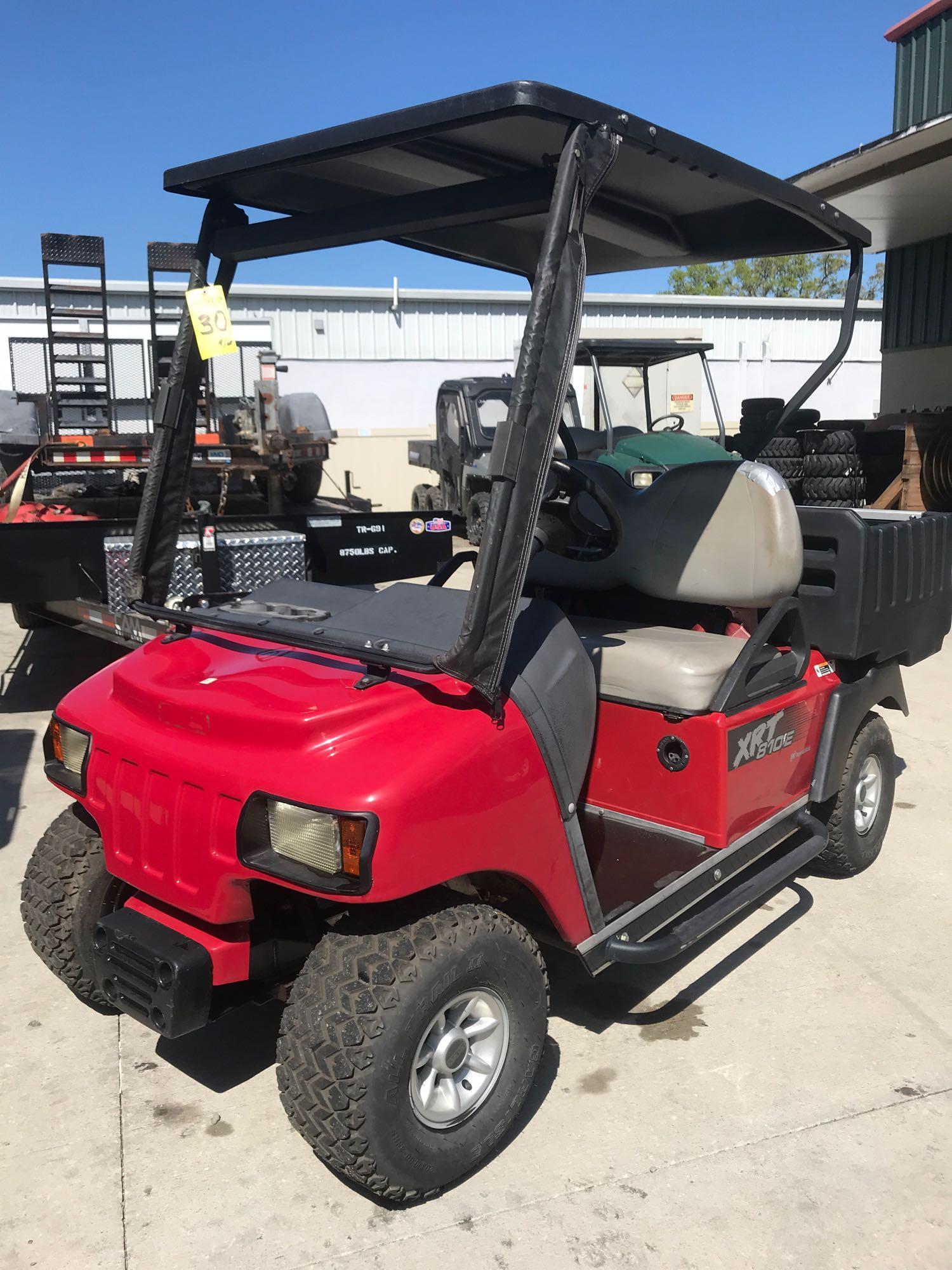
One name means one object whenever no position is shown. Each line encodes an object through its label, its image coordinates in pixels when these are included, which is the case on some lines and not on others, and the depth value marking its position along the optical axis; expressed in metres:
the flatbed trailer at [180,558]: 5.36
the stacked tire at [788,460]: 10.49
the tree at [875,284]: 40.88
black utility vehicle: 12.13
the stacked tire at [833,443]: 10.71
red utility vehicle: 2.12
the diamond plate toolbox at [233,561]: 5.39
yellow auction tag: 2.62
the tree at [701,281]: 40.91
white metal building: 17.38
